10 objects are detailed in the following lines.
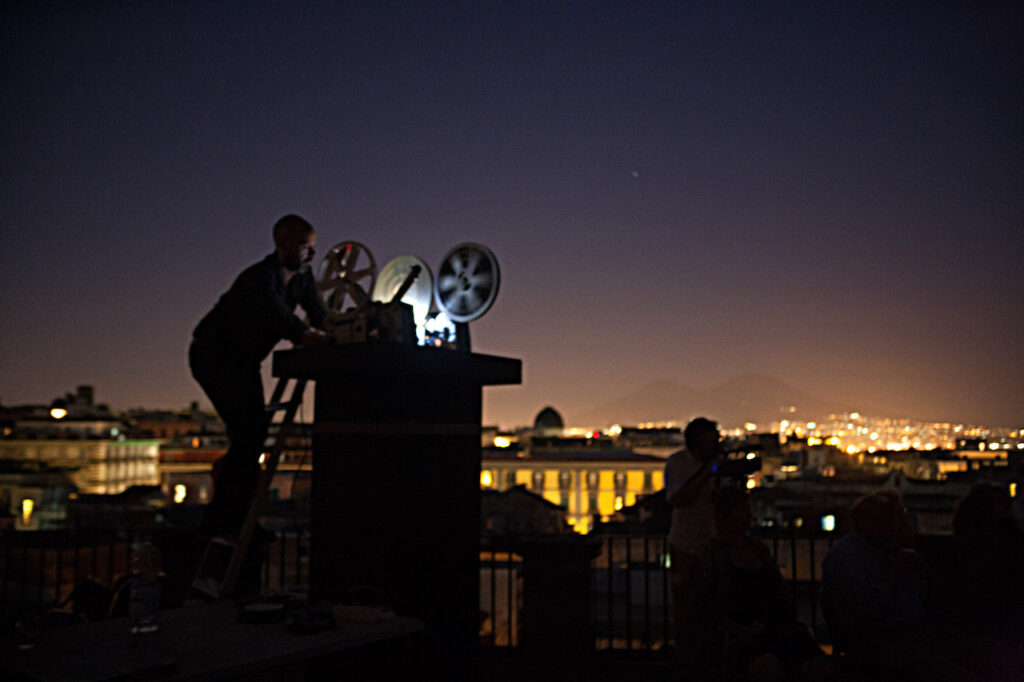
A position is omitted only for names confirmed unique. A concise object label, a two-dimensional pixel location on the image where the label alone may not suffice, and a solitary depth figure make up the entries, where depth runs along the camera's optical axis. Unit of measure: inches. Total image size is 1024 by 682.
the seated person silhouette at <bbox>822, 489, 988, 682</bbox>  173.3
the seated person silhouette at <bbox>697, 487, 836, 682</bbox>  167.9
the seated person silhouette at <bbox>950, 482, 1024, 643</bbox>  187.9
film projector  155.6
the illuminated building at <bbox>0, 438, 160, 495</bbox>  3061.0
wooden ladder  159.8
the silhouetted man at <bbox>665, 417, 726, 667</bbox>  192.1
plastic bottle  131.8
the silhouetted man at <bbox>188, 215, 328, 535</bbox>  170.2
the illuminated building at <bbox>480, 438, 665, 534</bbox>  3006.9
